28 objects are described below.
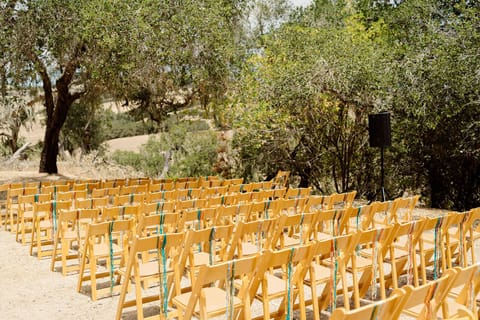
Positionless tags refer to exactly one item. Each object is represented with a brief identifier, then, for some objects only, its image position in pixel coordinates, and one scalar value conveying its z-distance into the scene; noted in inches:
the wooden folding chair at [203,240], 159.0
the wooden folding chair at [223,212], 232.2
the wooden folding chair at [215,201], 274.5
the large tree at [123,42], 447.5
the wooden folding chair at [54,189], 338.0
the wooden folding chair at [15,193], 313.6
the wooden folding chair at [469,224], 207.3
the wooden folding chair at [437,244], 187.5
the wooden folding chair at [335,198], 280.8
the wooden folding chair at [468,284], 112.3
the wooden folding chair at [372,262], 170.1
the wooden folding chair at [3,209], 325.5
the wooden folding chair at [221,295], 126.6
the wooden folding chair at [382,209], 236.1
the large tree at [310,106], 458.3
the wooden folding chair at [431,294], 99.0
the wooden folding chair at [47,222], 252.4
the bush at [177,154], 768.3
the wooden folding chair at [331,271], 154.6
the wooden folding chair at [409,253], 179.5
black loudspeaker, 366.9
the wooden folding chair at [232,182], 413.3
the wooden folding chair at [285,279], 140.3
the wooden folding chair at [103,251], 191.2
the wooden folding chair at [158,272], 156.6
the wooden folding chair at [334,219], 213.6
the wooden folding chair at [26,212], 279.1
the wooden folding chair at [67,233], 218.7
